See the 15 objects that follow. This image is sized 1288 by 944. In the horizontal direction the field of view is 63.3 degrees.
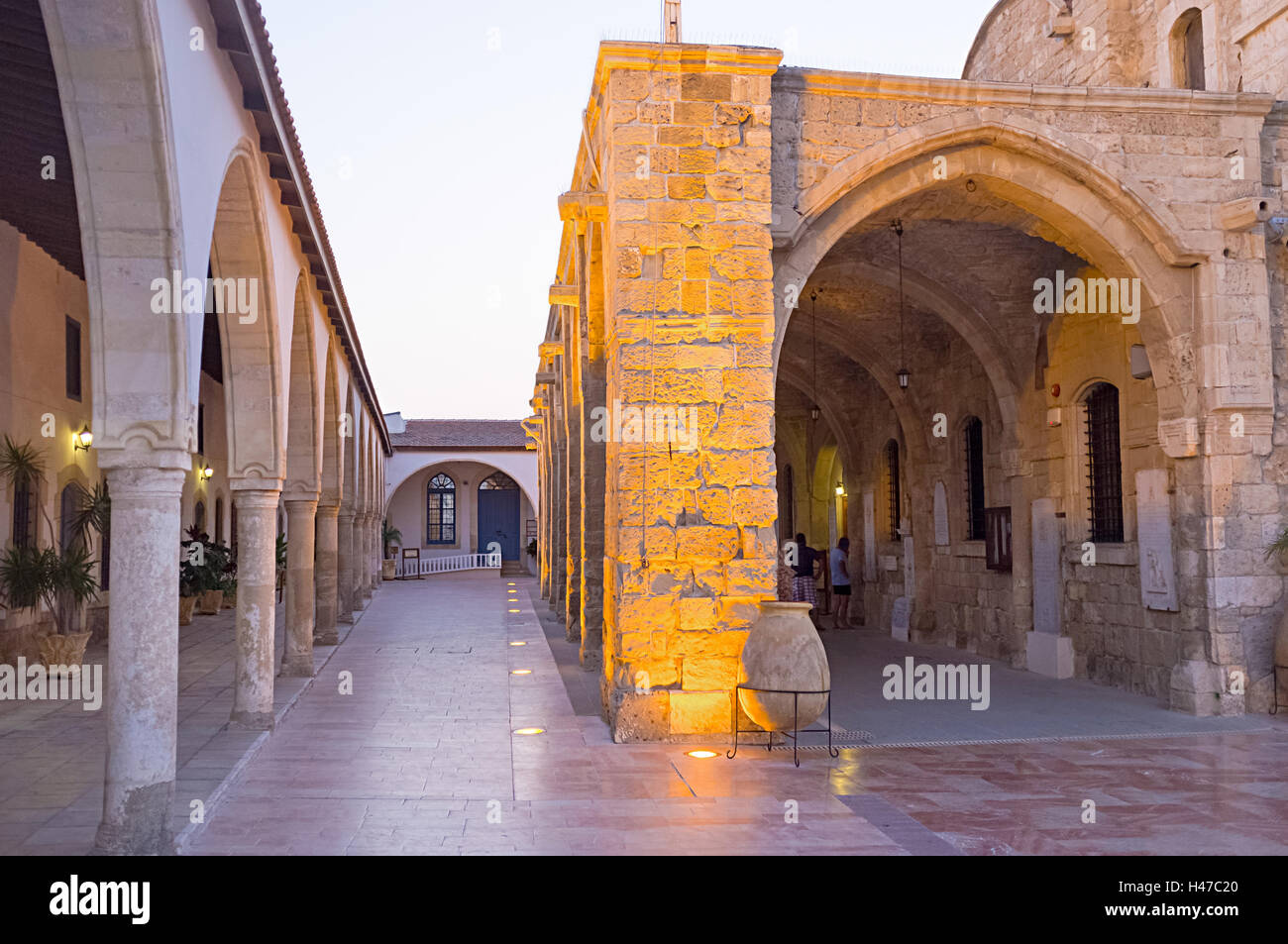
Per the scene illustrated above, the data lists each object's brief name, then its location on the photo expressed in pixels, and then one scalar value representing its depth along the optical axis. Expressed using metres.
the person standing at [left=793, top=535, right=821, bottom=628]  14.38
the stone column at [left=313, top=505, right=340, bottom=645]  13.83
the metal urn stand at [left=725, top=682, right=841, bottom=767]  7.10
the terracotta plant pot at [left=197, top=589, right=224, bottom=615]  18.56
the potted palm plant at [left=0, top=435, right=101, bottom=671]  10.23
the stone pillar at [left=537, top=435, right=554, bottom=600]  22.38
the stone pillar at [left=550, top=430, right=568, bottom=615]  18.34
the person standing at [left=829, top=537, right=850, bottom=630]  16.69
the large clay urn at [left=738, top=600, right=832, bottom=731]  7.26
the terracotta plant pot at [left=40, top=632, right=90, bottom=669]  10.58
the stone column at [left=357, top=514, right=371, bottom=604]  21.41
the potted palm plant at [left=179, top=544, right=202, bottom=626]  16.36
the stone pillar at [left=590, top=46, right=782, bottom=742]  7.94
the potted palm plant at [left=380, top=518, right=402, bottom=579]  31.52
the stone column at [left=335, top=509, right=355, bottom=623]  17.39
